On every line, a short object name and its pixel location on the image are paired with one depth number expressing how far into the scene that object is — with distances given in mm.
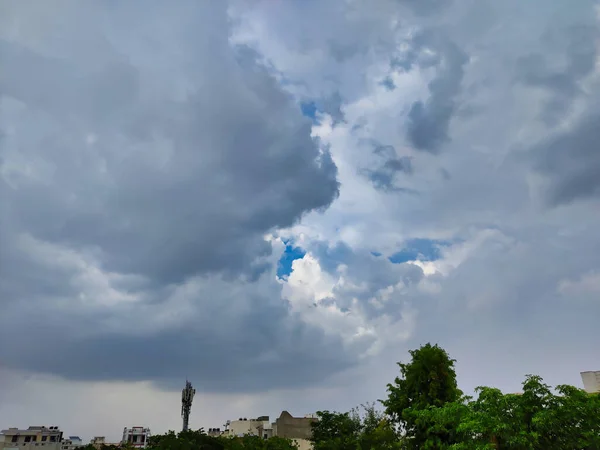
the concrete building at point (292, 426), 96075
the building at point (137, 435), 134600
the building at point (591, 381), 52312
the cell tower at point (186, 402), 66875
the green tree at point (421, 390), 41950
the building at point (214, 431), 132375
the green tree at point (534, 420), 29656
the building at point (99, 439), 133525
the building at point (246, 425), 111700
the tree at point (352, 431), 41781
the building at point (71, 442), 115662
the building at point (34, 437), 98188
